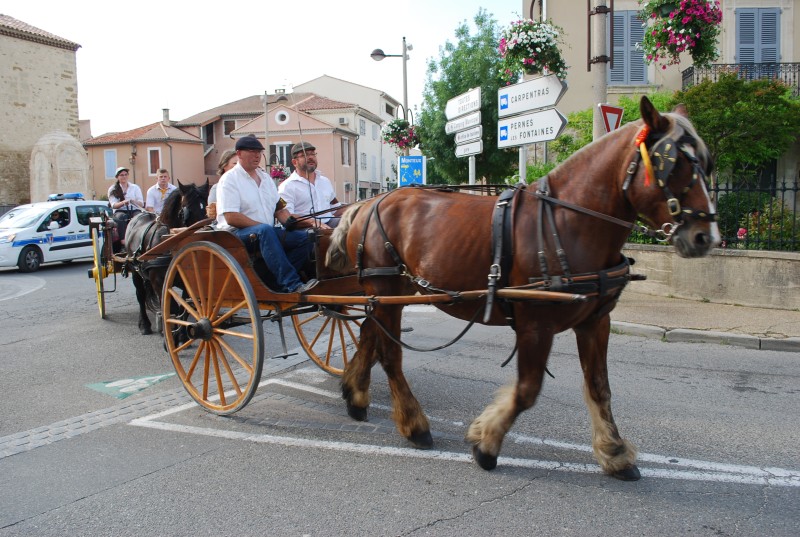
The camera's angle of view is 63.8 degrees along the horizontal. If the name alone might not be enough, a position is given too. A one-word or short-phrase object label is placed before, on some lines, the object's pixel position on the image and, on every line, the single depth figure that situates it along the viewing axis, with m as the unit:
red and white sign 8.34
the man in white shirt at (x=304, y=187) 6.73
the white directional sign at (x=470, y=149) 11.12
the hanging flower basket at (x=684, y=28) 8.16
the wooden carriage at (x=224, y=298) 4.75
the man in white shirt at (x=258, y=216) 5.19
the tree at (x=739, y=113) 13.04
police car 16.47
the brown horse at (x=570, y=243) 3.30
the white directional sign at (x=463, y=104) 11.05
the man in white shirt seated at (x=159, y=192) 10.20
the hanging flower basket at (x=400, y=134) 17.44
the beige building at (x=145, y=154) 49.91
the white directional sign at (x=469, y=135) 11.09
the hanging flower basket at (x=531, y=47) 9.34
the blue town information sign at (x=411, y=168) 15.69
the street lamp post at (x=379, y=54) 21.60
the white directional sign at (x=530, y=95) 8.40
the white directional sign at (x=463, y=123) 11.14
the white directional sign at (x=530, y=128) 8.48
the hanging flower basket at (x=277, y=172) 19.17
